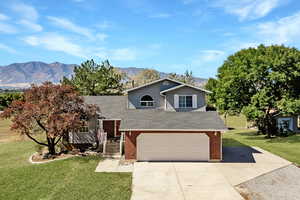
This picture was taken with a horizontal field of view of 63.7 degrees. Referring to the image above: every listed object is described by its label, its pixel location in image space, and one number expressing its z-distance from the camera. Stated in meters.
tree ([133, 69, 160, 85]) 77.06
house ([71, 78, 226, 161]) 18.50
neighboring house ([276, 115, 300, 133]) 34.41
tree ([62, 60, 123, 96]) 43.78
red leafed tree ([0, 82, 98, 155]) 18.23
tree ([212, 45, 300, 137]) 27.20
